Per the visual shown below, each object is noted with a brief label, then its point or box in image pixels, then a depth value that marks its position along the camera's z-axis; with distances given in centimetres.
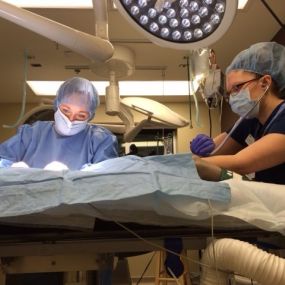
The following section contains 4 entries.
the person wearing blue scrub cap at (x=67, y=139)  162
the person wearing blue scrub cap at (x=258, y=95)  129
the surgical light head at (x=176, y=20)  106
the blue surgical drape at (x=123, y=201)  77
